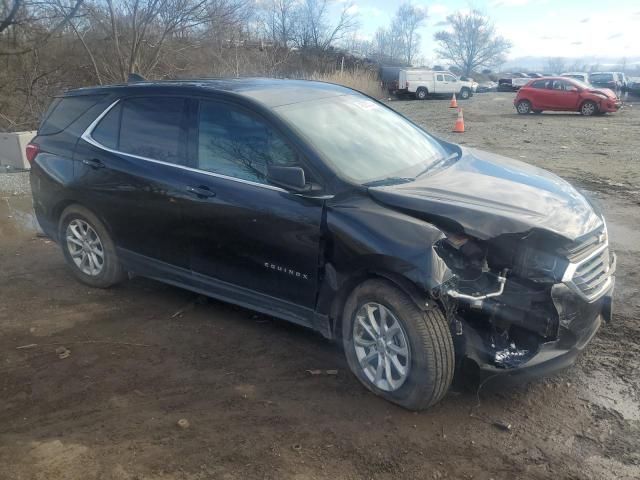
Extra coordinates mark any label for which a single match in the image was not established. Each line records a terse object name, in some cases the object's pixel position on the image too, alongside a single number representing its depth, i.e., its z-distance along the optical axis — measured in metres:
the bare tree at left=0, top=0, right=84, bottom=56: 15.48
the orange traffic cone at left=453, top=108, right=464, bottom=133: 17.46
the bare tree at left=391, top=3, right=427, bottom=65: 89.00
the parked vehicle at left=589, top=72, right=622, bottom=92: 32.81
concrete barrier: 10.66
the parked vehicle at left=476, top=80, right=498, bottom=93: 50.21
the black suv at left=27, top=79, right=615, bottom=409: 3.17
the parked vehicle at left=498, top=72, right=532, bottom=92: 46.50
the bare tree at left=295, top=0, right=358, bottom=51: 46.69
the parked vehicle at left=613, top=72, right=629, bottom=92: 32.76
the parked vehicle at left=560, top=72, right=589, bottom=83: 33.19
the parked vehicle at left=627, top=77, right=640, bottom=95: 31.56
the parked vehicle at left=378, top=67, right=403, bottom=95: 39.22
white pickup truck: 38.22
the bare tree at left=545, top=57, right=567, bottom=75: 153.38
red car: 22.62
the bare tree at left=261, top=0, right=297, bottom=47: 41.14
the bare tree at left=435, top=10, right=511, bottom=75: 105.06
